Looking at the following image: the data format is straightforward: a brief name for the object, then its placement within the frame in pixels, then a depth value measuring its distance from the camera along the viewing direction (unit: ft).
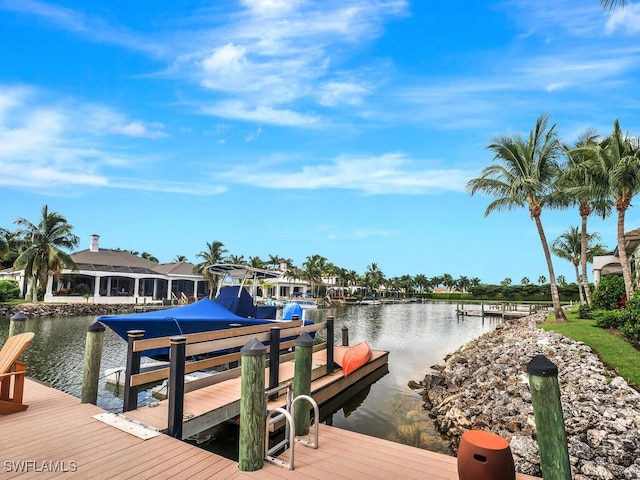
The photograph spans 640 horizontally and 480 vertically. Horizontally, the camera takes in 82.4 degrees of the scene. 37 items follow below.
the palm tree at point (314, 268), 211.82
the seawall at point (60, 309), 93.81
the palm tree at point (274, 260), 231.91
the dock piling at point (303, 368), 16.89
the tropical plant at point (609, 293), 55.42
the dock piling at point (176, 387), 15.98
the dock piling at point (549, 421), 10.91
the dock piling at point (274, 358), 22.13
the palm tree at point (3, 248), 108.78
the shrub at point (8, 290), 105.40
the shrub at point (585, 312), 61.59
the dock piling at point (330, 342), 29.17
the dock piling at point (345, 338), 43.98
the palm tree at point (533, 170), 62.80
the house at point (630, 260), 57.31
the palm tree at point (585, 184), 53.57
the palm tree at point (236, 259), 180.44
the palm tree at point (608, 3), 20.05
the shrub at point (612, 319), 40.60
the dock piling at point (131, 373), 17.52
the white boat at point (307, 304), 150.92
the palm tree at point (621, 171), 47.52
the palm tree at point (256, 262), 200.15
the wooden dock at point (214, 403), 17.06
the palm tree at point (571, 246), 122.83
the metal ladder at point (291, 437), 12.96
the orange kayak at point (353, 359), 31.58
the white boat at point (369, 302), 211.20
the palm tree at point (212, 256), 159.43
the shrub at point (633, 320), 33.22
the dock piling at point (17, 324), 25.77
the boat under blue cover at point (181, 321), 27.45
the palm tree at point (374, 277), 281.74
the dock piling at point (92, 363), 19.15
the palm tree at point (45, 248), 106.11
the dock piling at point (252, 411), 12.82
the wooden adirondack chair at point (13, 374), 16.94
